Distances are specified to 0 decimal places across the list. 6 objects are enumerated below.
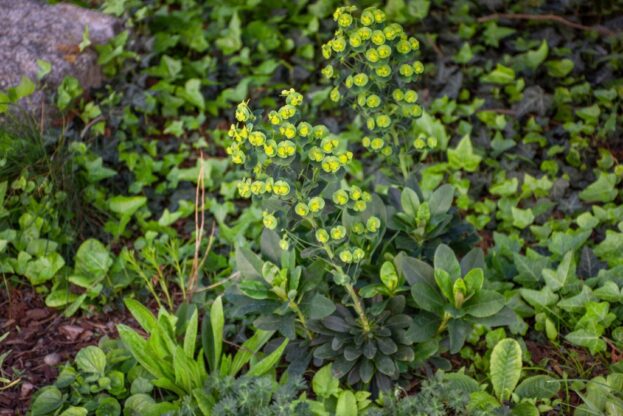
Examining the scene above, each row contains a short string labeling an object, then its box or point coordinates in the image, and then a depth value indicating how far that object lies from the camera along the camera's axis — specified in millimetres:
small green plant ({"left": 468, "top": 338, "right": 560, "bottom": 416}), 2547
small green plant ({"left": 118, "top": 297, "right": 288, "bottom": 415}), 2613
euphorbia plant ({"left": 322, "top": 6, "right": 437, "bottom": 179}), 2547
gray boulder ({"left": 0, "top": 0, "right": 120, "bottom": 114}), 3791
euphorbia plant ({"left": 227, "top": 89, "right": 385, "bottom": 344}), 2254
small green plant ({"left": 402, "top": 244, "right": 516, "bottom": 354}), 2543
